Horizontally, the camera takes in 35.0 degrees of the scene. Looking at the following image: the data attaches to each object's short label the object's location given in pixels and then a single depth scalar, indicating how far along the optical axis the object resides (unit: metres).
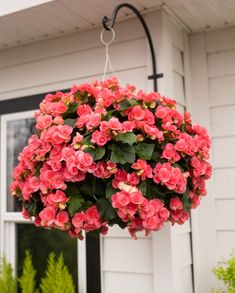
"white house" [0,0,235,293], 1.91
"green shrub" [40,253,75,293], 1.96
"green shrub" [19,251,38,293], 2.11
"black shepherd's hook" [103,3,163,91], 1.84
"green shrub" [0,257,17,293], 2.16
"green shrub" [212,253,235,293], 1.74
